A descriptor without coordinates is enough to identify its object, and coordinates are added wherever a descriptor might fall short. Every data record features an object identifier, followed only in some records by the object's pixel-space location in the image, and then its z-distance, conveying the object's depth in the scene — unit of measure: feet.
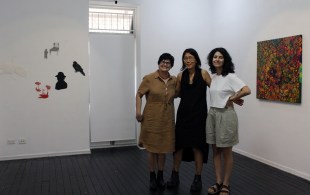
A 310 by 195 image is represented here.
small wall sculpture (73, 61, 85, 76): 16.28
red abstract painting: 12.60
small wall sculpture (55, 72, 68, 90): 15.99
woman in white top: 10.09
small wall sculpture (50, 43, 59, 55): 15.80
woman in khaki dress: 10.87
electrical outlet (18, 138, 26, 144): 15.51
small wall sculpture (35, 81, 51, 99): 15.65
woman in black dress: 10.69
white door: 17.49
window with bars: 17.61
